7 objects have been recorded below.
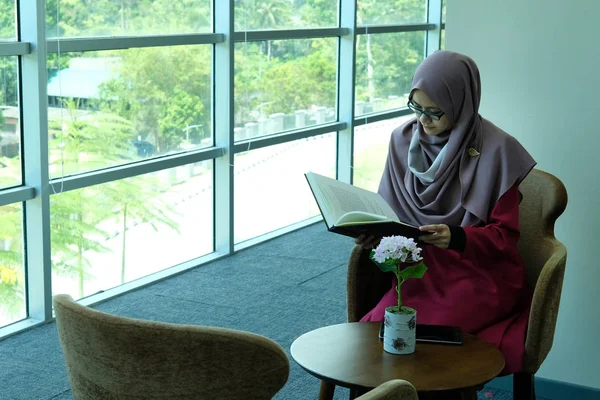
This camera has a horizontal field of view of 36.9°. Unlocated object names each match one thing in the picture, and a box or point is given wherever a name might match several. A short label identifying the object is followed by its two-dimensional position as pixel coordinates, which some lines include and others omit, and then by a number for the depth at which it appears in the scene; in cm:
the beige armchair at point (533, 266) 260
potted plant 226
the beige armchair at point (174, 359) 168
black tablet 242
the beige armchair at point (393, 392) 152
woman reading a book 269
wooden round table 214
